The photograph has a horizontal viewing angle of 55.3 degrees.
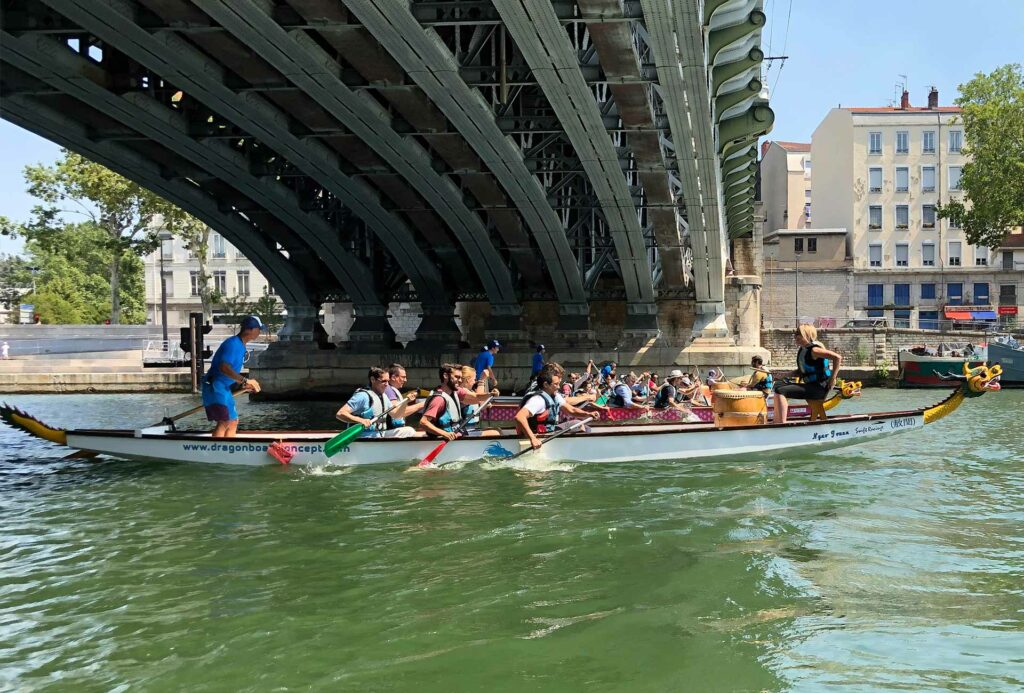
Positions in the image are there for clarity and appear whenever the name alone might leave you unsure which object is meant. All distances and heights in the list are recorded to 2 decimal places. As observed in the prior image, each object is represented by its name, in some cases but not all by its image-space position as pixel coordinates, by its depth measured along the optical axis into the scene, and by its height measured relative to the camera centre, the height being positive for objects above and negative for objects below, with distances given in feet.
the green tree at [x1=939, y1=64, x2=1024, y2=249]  139.44 +26.05
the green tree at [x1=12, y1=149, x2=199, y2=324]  153.48 +23.75
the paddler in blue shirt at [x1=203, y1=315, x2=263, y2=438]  40.24 -1.66
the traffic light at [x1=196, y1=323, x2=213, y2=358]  93.25 +0.47
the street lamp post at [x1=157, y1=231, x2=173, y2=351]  145.46 +3.95
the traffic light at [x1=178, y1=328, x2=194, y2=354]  95.66 +0.20
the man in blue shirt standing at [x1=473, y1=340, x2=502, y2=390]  73.59 -1.93
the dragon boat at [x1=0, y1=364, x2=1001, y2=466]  43.16 -4.79
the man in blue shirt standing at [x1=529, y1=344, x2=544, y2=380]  89.76 -2.15
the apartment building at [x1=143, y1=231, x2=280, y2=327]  238.07 +15.65
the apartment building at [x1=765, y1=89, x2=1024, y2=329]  195.11 +18.02
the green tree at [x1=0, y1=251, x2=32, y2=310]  280.31 +18.95
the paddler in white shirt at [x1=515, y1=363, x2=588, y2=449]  42.32 -3.24
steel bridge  48.93 +13.70
